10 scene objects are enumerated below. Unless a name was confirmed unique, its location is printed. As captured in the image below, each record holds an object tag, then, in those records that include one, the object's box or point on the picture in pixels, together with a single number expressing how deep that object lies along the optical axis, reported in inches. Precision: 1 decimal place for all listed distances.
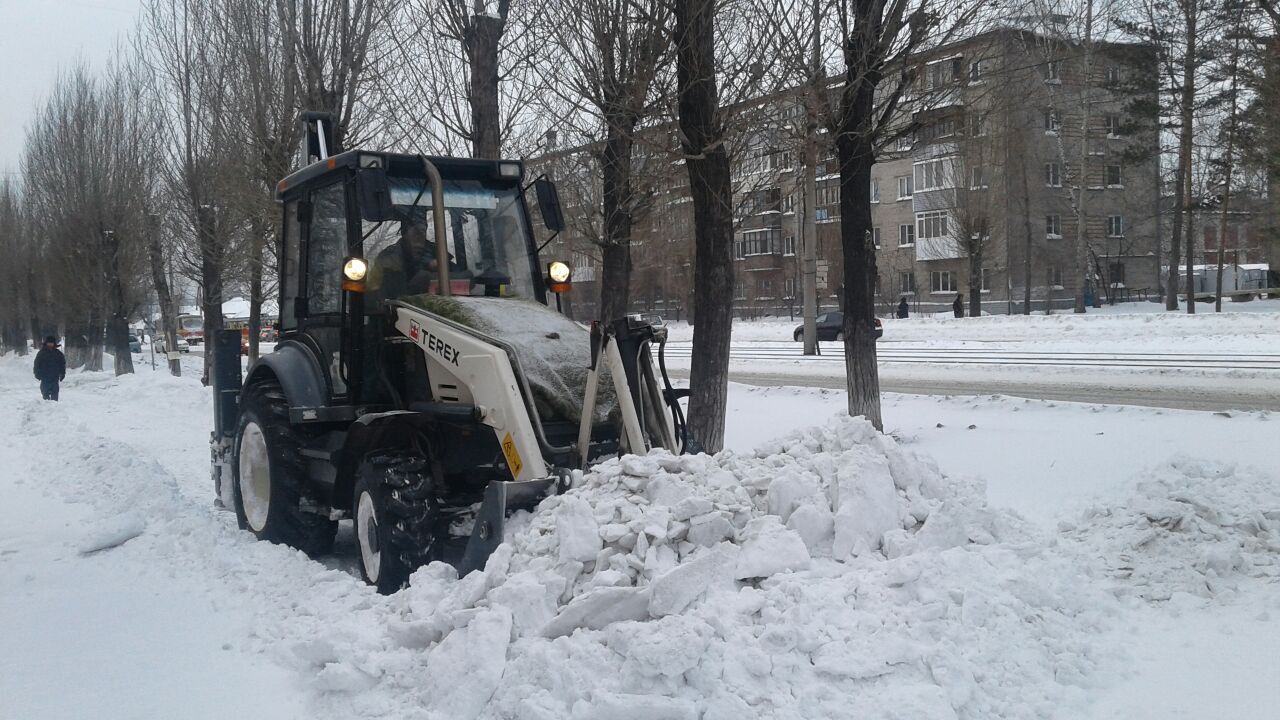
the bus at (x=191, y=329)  2390.5
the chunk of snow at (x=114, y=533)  320.8
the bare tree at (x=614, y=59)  386.6
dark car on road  1503.4
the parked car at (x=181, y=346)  2029.4
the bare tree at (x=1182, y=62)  1282.0
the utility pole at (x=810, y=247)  393.4
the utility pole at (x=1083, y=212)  1513.3
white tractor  245.4
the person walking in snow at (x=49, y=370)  903.7
